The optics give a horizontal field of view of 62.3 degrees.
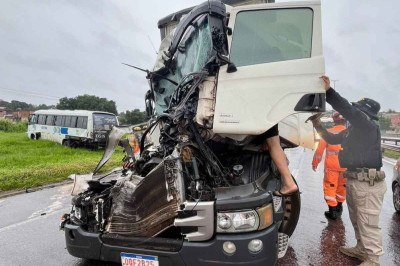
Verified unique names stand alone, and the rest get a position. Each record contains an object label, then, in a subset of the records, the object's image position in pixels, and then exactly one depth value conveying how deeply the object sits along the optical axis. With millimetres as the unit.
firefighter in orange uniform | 5461
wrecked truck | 2576
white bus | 21828
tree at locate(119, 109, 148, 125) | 47281
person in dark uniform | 3617
